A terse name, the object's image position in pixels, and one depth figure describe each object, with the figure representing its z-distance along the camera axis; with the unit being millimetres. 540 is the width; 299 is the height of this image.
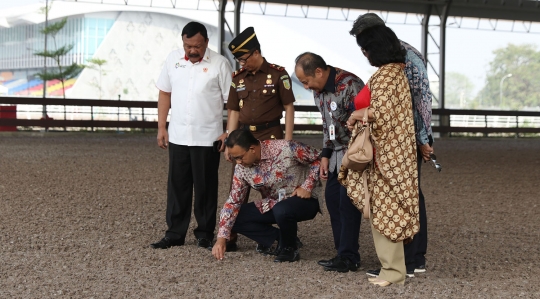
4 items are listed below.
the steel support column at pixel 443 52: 22641
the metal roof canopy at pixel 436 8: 21656
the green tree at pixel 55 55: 25312
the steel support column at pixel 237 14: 21391
